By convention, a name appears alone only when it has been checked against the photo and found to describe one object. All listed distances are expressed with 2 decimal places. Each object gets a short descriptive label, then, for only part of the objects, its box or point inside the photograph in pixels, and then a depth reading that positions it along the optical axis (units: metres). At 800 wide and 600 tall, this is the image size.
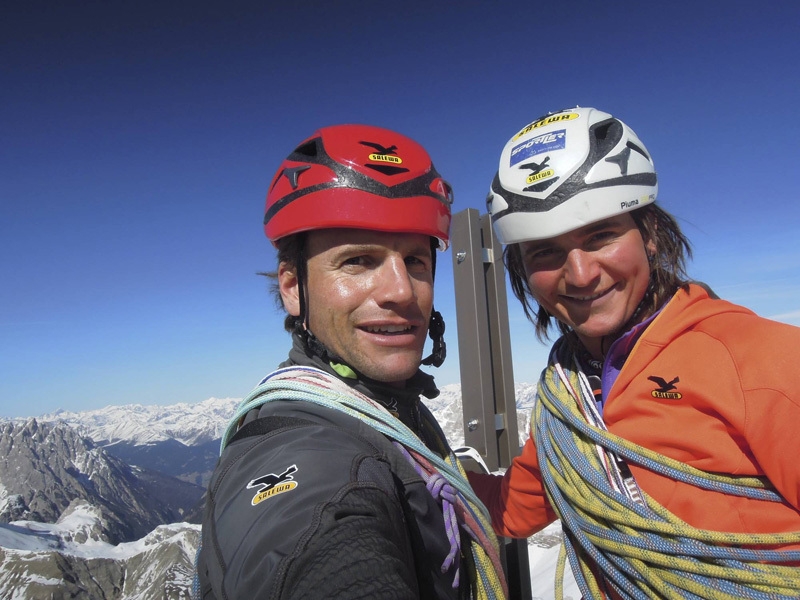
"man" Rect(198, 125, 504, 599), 0.35
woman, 0.51
